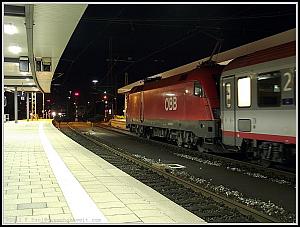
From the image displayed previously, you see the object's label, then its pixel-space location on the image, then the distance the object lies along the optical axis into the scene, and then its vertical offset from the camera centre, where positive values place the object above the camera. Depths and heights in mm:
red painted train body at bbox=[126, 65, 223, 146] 14344 +208
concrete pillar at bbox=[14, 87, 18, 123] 41000 +943
